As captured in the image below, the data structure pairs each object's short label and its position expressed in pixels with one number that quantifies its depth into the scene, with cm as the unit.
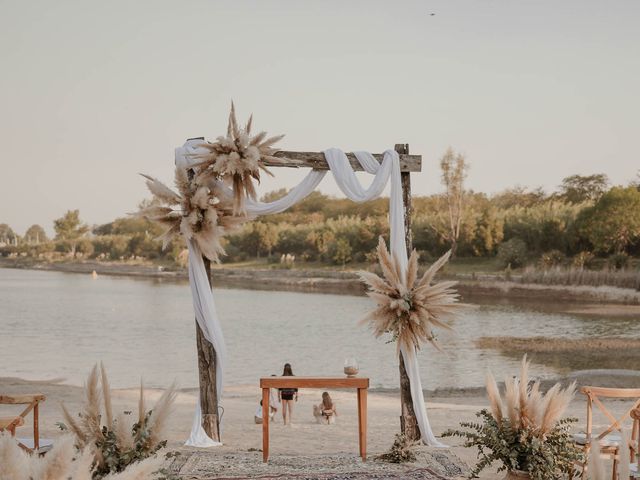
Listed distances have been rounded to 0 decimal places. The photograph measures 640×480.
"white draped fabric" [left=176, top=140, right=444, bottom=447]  716
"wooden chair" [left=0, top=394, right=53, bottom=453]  555
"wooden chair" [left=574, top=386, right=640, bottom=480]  515
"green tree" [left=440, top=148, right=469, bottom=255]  4556
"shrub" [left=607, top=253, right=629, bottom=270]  3481
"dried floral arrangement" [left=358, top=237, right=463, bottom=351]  662
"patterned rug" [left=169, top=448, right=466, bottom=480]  571
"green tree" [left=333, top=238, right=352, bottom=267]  5038
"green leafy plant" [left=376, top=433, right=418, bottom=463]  633
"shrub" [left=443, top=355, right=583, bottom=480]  480
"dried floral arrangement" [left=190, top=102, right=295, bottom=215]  689
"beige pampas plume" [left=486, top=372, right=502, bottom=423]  461
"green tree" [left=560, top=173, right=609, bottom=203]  5694
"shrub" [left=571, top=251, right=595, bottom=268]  3619
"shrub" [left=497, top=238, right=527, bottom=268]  4003
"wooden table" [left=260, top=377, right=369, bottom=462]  618
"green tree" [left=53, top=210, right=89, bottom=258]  9469
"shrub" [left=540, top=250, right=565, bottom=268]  3779
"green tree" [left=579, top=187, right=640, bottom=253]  3600
